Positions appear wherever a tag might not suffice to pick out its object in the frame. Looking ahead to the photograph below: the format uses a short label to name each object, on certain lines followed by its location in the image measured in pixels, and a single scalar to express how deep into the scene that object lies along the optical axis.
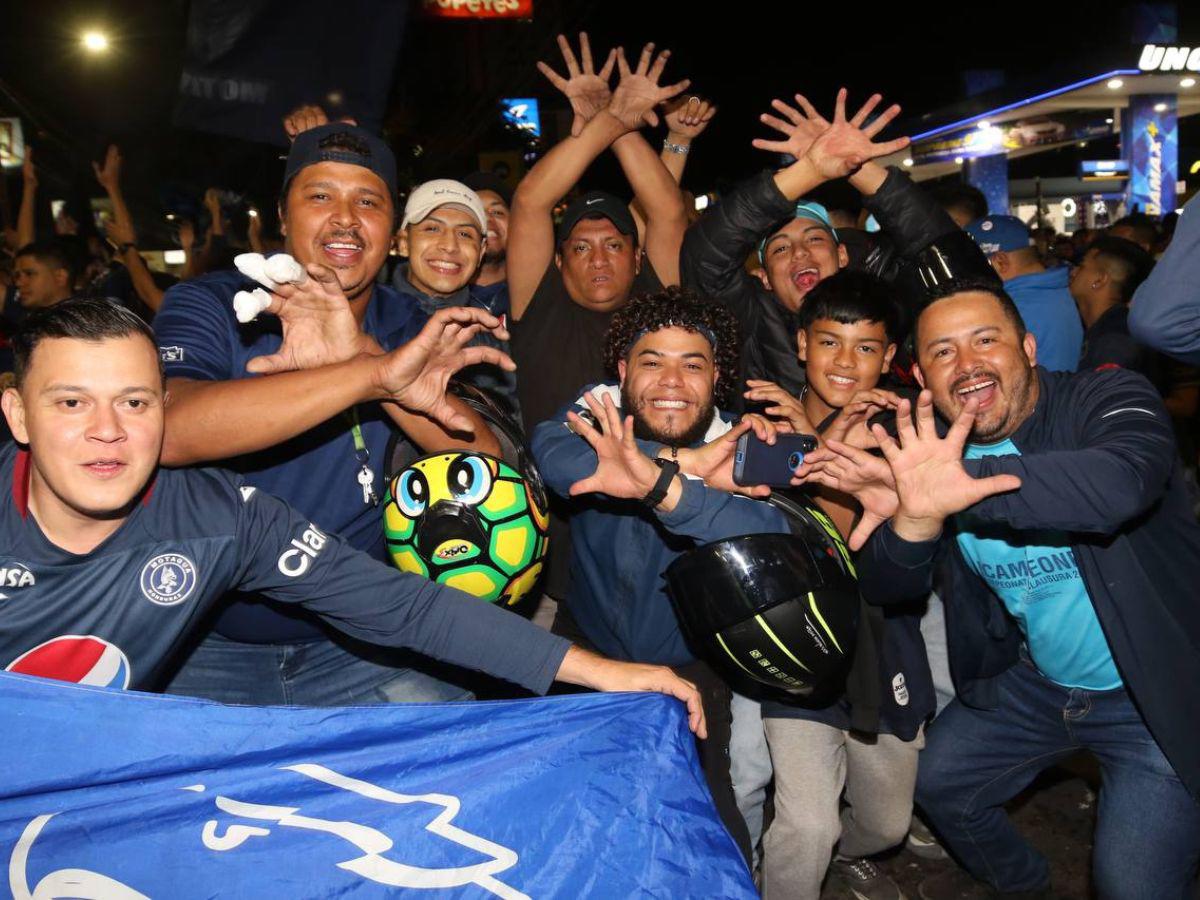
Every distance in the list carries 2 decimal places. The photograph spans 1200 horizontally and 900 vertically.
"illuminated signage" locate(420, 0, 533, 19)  18.44
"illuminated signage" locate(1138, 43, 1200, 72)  21.92
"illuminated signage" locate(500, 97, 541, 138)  21.72
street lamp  20.61
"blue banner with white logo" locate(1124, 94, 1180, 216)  24.98
